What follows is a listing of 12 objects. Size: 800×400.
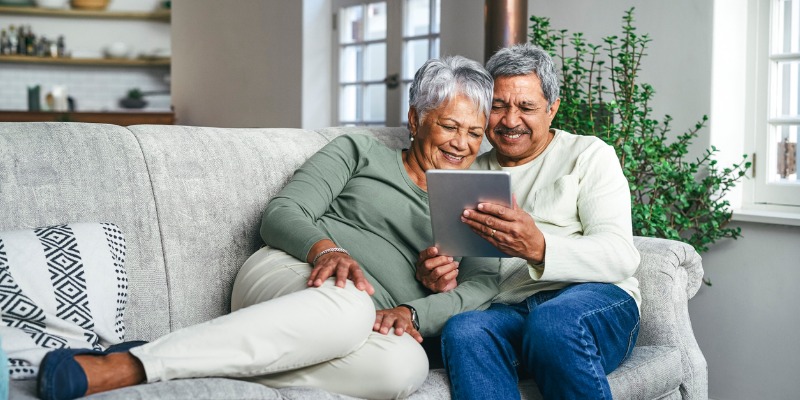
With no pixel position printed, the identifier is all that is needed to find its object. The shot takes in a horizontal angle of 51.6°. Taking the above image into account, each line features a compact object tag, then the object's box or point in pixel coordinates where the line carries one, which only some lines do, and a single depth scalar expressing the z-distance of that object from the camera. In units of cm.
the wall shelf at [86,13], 652
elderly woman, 143
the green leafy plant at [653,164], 282
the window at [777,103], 297
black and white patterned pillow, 157
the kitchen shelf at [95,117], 612
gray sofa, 183
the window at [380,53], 454
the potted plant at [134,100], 661
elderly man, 171
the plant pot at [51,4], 654
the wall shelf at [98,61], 653
